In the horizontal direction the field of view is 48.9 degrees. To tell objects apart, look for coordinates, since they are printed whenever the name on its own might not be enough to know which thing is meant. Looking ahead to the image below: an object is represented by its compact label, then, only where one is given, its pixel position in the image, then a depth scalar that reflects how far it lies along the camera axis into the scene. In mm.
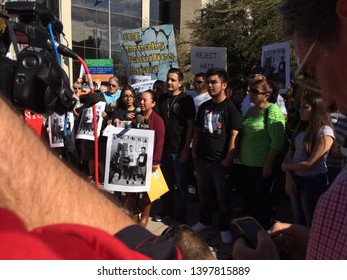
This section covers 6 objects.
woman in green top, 3674
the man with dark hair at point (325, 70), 735
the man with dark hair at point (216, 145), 3916
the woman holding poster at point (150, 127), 4215
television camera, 1326
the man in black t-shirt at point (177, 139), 4445
